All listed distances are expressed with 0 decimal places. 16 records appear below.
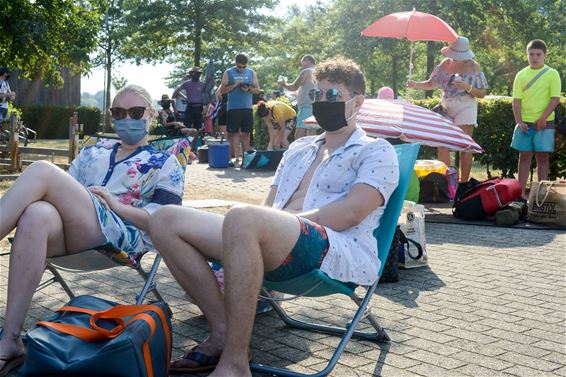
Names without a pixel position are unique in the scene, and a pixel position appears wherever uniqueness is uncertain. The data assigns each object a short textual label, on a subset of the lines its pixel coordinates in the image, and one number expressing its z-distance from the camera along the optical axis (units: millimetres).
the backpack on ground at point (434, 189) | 10219
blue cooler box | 14742
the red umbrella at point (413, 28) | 11000
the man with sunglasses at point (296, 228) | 3293
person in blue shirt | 14578
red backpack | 8734
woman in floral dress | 3633
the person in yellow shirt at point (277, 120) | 16234
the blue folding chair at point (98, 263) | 3981
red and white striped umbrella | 8016
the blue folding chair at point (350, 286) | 3576
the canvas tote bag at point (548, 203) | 8586
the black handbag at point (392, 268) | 5730
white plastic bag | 6156
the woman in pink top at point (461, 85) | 10305
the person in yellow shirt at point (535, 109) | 10047
